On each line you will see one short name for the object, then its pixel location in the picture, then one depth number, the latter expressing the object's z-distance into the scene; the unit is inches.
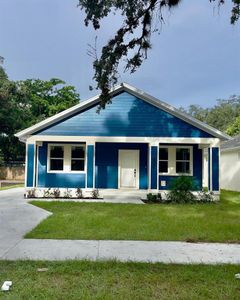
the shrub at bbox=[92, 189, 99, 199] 437.8
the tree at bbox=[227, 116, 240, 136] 1080.6
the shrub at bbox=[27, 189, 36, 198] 436.9
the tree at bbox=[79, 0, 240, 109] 232.7
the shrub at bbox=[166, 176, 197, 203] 414.0
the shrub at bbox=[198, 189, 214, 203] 428.4
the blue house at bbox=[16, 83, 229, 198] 441.9
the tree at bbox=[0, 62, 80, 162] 984.1
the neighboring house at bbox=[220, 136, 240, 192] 612.4
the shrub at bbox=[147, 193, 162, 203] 421.9
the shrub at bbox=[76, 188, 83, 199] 440.1
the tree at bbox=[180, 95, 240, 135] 1597.5
